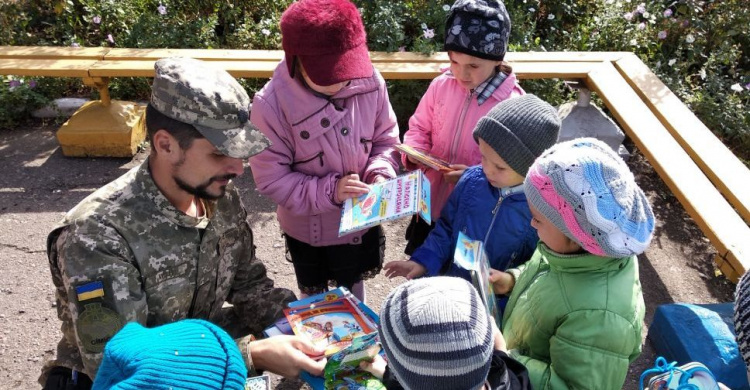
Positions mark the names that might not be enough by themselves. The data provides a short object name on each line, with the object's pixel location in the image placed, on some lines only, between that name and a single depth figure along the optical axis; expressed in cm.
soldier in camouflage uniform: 200
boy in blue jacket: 251
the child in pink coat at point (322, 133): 257
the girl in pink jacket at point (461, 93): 303
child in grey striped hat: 150
